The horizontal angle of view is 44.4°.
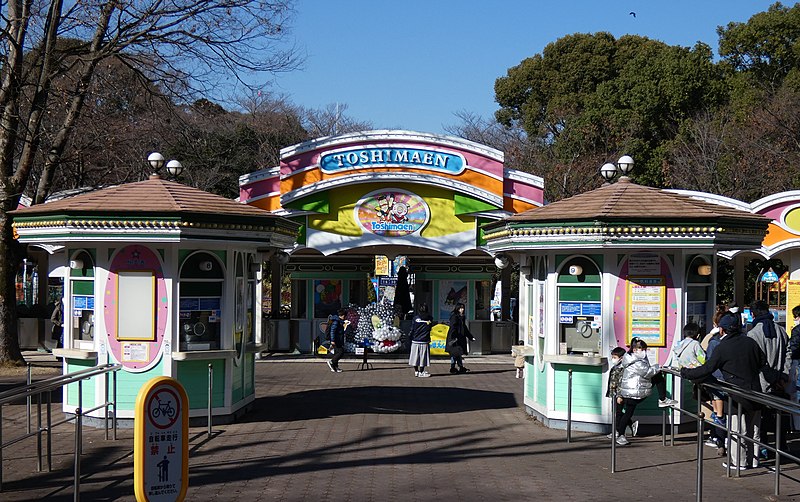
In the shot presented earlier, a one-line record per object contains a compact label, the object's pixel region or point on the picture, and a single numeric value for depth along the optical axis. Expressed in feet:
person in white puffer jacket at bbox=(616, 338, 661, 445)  41.04
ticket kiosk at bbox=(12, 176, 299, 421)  42.52
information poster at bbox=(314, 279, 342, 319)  89.15
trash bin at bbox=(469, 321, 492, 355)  86.53
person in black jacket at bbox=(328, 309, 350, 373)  71.97
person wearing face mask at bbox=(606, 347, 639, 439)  41.21
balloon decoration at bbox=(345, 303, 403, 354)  82.99
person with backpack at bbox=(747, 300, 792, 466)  41.83
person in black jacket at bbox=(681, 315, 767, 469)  35.81
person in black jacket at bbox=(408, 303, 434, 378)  69.36
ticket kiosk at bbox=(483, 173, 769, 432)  42.86
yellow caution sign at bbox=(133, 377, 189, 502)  24.23
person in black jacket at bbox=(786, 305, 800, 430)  43.65
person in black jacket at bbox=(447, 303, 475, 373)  73.05
